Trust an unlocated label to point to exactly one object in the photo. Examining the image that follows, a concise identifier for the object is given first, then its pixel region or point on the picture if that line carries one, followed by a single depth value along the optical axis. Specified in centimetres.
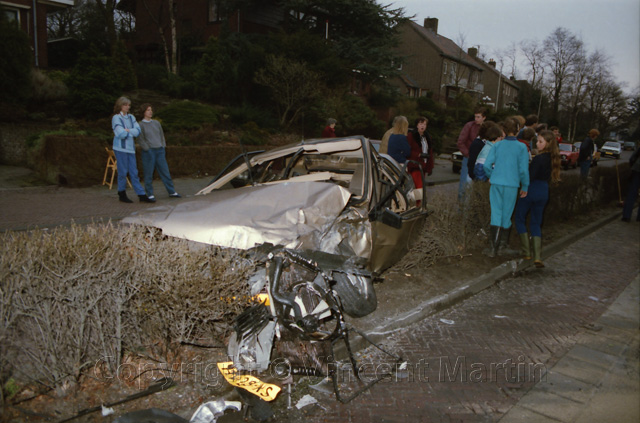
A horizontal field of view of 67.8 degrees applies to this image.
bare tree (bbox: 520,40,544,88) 6369
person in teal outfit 639
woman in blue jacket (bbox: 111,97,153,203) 809
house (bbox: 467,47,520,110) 5960
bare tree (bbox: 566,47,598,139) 5996
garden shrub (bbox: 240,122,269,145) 1534
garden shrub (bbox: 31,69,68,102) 1488
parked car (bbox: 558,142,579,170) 2714
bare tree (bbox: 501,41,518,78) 6297
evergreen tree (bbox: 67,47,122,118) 1415
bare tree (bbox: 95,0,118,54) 2046
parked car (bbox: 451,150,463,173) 1853
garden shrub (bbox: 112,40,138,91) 1928
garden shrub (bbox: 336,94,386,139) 2108
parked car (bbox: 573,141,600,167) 2828
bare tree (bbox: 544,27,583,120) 6052
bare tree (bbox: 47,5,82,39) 3741
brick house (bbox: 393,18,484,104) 4894
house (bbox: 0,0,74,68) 2006
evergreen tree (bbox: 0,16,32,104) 1340
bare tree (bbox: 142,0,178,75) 2369
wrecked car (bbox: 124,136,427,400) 346
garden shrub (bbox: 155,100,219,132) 1482
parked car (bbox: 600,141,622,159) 4588
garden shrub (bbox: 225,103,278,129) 1716
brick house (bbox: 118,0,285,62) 2486
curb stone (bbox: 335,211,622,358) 407
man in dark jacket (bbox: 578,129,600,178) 1249
